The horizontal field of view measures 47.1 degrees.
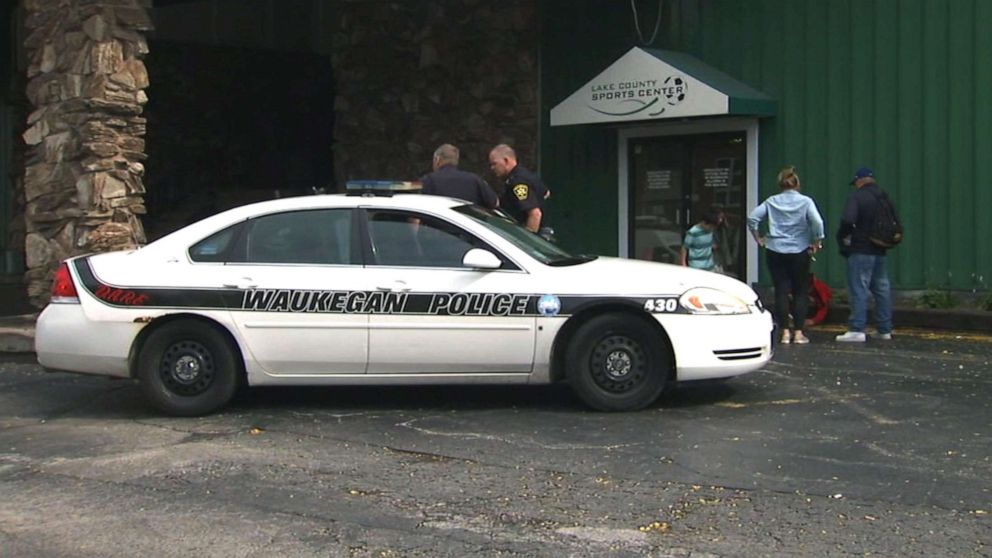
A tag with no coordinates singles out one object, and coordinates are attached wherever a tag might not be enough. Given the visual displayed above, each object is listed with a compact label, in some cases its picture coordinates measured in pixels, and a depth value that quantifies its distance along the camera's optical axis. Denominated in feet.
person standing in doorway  35.63
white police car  24.23
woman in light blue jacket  34.63
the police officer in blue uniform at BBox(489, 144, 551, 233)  33.53
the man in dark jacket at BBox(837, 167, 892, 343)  35.37
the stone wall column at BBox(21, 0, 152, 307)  36.06
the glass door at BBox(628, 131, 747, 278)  47.19
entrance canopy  43.47
